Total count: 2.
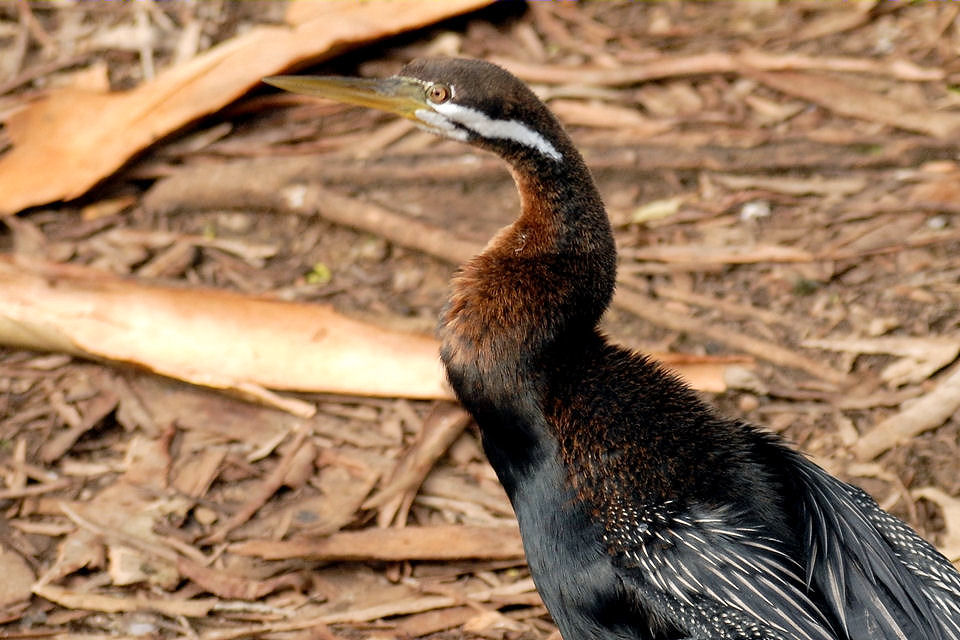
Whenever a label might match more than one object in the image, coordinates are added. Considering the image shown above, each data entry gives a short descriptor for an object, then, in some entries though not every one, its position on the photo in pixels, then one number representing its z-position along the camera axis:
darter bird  7.49
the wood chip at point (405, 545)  9.80
